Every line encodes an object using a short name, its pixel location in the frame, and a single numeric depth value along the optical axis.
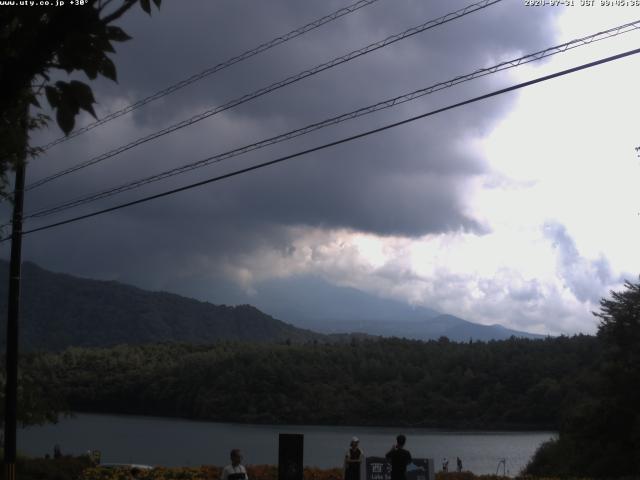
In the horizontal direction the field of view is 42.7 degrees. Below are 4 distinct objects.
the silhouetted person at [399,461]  13.70
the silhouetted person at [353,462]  16.89
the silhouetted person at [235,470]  12.84
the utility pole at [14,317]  20.00
